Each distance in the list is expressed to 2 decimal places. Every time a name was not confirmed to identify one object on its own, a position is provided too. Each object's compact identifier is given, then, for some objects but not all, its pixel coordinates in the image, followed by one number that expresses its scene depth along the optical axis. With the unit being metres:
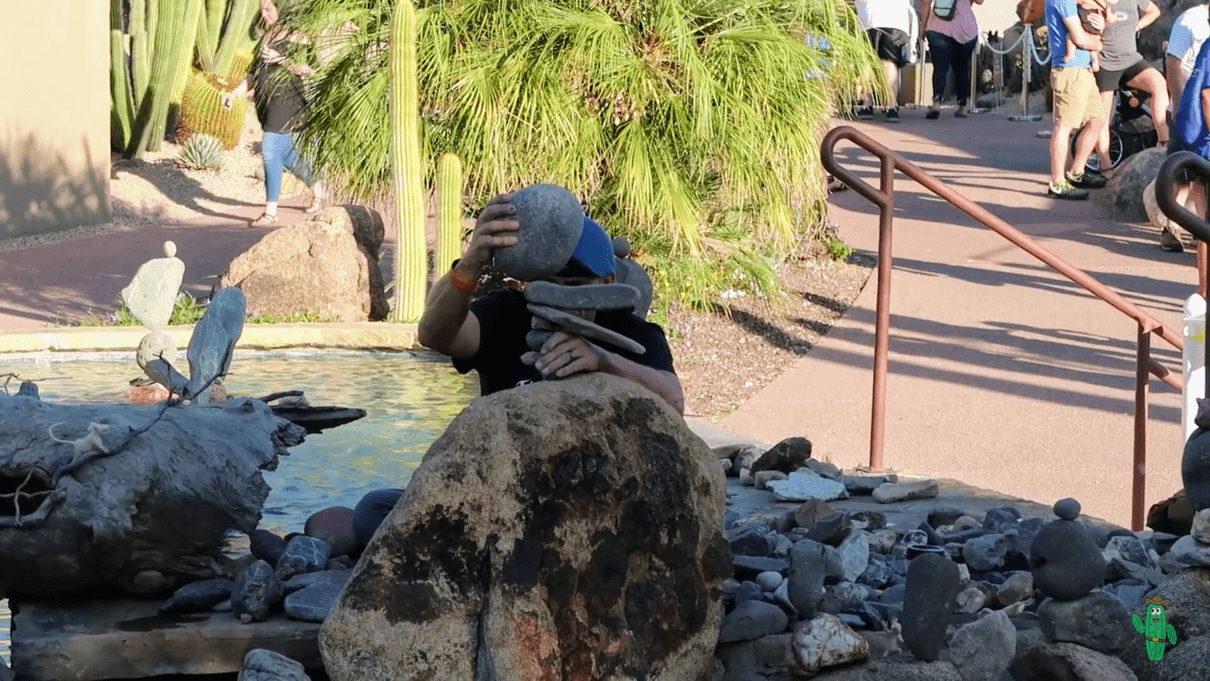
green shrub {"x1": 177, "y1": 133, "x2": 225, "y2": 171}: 17.52
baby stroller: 13.37
